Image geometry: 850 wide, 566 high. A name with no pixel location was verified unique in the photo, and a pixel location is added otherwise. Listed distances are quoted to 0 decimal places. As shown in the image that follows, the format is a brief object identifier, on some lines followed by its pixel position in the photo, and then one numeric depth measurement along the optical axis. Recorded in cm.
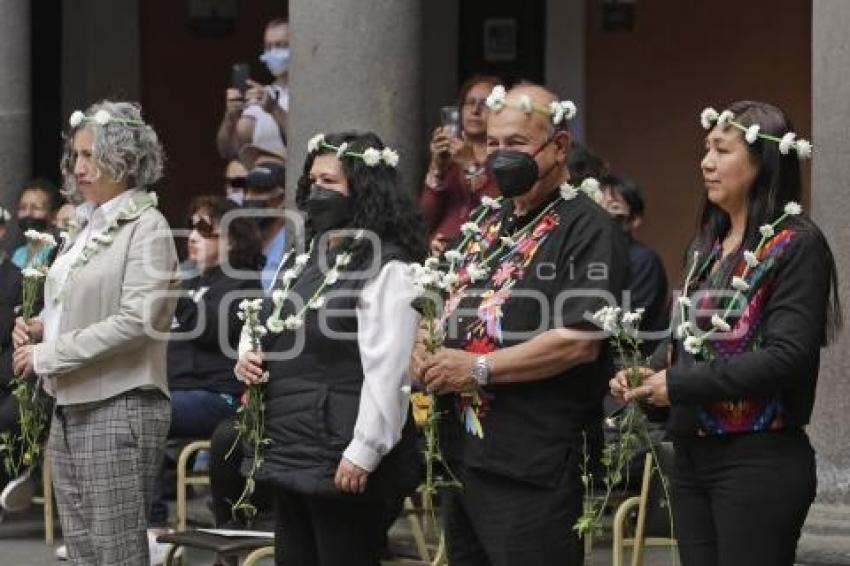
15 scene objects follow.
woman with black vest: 679
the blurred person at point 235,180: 1156
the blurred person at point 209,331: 1009
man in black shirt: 612
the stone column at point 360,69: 995
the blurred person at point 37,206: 1151
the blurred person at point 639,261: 934
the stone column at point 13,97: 1188
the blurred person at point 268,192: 1073
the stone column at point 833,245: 824
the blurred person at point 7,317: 1077
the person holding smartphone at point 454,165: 1005
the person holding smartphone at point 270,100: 1162
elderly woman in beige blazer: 747
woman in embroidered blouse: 570
